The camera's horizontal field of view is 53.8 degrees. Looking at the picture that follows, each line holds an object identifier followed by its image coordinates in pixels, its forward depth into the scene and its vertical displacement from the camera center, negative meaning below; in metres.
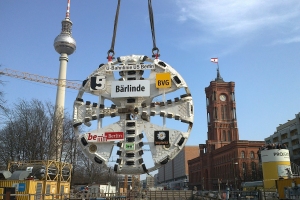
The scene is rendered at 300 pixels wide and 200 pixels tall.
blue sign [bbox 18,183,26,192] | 23.19 -1.65
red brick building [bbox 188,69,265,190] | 99.00 +6.01
